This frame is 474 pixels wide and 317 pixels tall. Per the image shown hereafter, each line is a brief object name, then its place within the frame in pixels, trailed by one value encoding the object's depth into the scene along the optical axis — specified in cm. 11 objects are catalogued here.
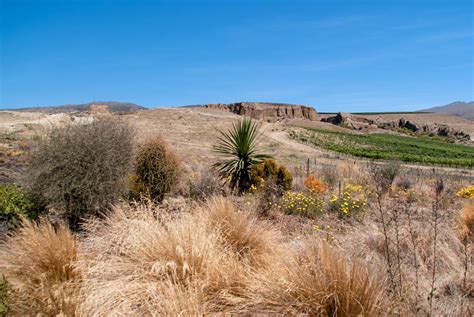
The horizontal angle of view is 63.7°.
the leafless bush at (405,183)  1444
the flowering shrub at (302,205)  864
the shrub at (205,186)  1037
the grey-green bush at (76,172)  725
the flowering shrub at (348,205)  872
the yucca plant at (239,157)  1193
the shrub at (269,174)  1179
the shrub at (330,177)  1441
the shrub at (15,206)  711
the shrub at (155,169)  983
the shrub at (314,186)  1142
